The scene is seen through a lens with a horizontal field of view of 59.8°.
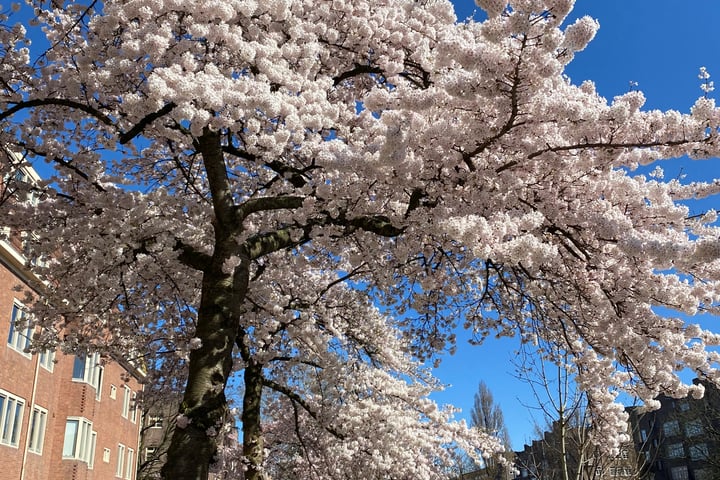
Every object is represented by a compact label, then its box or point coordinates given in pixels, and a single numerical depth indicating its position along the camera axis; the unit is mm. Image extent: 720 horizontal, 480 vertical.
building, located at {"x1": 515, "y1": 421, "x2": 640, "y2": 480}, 10375
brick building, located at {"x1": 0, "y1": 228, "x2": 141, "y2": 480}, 18000
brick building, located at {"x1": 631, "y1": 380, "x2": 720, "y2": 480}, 26094
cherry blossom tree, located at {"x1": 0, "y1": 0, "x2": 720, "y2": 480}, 5613
